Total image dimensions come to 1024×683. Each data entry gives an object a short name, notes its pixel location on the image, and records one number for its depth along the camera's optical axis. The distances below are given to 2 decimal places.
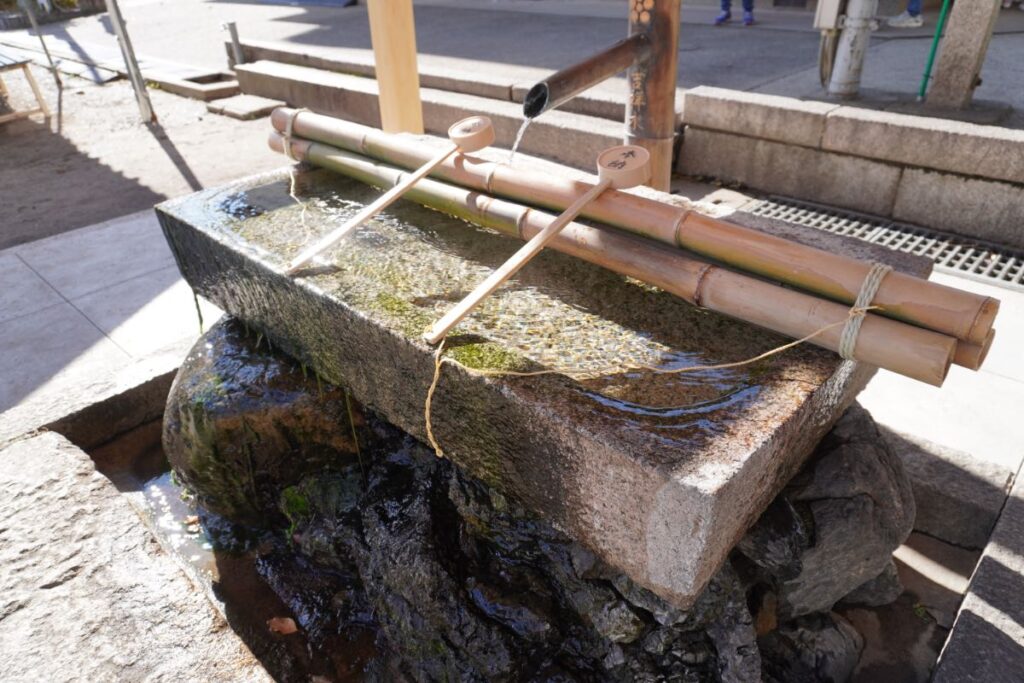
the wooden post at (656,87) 2.88
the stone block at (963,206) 4.07
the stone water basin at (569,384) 1.56
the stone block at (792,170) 4.55
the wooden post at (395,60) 3.96
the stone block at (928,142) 3.95
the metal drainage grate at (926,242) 3.88
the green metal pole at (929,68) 4.89
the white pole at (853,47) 5.01
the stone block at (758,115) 4.62
